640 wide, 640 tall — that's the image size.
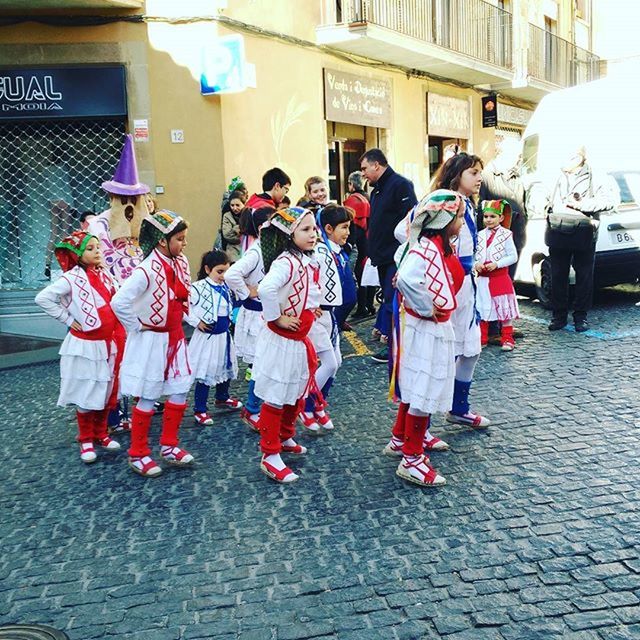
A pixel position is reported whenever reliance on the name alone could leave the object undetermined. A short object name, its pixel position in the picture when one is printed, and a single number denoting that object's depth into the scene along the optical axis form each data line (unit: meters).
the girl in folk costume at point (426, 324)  4.39
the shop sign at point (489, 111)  19.94
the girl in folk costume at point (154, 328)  4.76
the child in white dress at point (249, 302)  5.56
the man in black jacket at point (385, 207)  7.16
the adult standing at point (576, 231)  8.60
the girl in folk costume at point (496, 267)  7.91
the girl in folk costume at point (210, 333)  6.00
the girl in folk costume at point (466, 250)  5.17
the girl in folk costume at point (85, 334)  5.34
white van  9.88
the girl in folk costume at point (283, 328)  4.62
